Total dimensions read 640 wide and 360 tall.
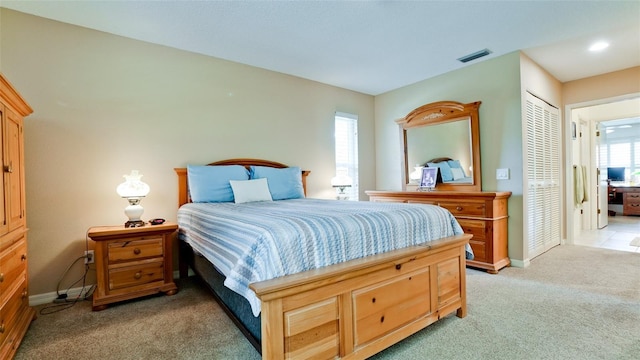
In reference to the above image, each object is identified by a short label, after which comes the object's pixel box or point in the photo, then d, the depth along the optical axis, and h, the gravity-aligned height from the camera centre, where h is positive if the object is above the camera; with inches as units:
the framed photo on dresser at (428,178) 156.4 -2.2
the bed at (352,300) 50.0 -25.9
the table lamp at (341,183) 163.2 -3.5
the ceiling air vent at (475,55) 128.4 +53.0
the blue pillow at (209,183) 115.7 -1.2
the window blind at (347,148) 178.9 +17.4
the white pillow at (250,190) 117.3 -4.7
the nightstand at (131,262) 90.4 -25.8
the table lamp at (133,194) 99.3 -3.8
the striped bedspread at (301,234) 53.2 -12.6
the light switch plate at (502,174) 131.2 -1.0
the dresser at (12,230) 65.1 -11.0
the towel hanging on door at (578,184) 181.8 -9.2
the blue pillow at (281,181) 130.9 -1.3
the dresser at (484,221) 121.6 -20.7
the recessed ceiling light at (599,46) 121.9 +52.2
